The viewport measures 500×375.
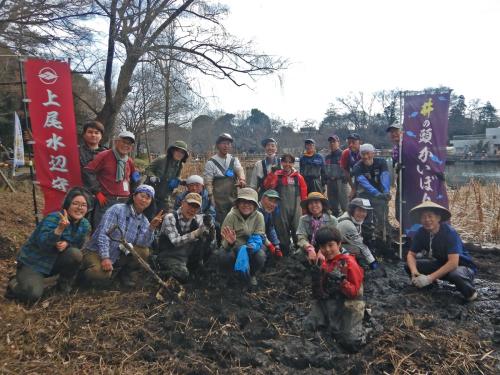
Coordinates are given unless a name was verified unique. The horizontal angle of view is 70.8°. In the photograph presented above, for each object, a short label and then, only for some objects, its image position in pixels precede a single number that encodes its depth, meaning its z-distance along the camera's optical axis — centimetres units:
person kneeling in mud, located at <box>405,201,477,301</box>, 380
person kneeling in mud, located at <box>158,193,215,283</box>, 393
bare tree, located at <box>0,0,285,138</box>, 713
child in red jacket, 305
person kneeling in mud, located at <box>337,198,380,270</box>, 434
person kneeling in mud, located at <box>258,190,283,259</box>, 452
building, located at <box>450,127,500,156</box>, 4550
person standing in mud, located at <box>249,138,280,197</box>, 562
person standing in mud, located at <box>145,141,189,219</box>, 485
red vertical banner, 438
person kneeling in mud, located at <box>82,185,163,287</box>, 368
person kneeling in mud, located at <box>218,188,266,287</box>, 390
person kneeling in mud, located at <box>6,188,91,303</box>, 335
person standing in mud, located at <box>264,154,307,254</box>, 529
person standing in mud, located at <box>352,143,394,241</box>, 532
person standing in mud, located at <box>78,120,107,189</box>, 436
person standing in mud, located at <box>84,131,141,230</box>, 426
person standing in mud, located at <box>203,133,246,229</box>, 510
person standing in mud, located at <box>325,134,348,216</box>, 696
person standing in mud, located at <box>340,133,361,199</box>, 646
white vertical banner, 763
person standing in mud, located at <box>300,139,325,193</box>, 634
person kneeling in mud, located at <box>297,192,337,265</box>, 428
